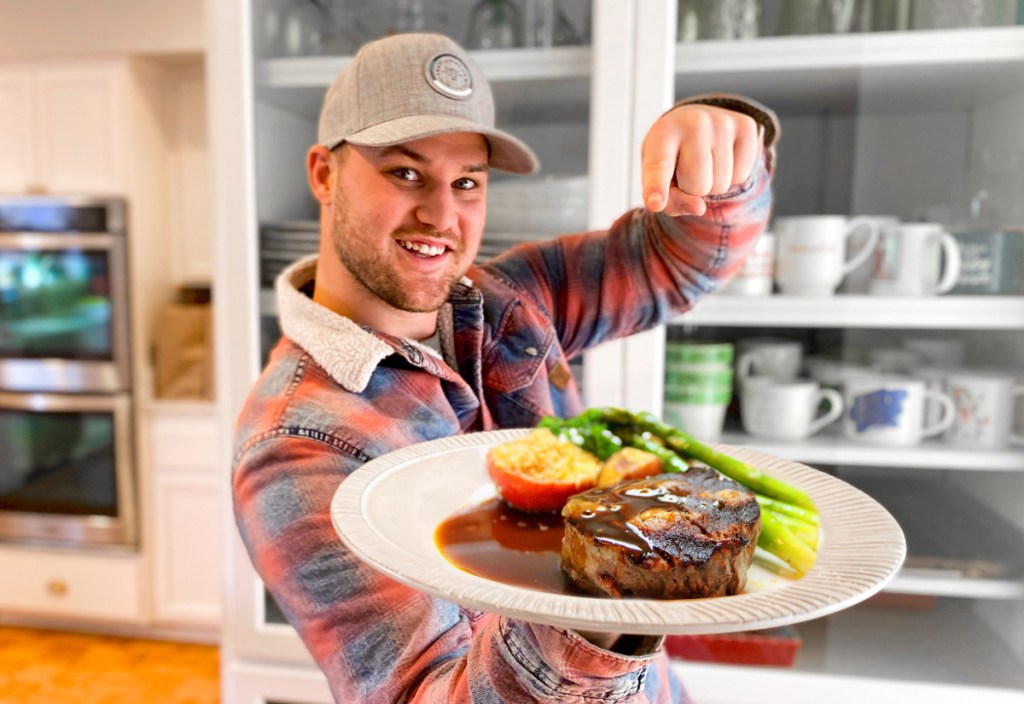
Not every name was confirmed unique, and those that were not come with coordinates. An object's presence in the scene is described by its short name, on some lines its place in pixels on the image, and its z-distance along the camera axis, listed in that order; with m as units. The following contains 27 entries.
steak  0.45
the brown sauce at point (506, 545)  0.48
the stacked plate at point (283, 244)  1.21
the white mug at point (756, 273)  1.25
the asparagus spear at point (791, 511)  0.50
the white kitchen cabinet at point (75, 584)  2.47
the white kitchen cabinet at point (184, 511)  2.37
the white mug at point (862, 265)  1.27
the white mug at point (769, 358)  1.31
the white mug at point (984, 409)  1.26
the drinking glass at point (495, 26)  1.25
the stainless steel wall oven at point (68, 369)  2.31
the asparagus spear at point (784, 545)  0.46
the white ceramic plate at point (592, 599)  0.37
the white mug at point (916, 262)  1.24
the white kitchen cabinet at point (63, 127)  2.38
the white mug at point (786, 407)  1.29
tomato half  0.59
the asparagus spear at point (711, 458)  0.54
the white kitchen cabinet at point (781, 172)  1.15
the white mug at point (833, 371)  1.31
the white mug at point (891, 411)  1.28
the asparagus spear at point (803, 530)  0.48
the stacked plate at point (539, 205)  0.95
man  0.52
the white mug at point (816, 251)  1.25
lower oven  2.38
